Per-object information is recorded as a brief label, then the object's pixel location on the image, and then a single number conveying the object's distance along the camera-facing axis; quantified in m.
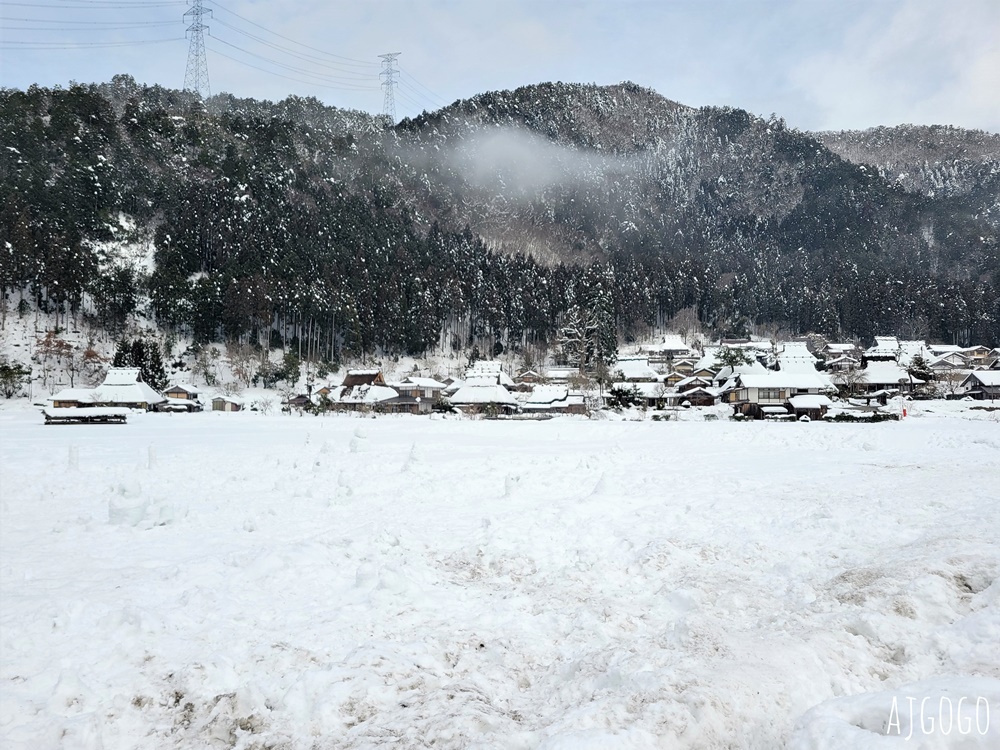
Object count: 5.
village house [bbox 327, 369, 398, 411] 65.75
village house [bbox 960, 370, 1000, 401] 63.66
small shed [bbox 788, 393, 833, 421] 52.78
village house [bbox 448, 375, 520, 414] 60.59
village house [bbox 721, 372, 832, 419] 59.29
